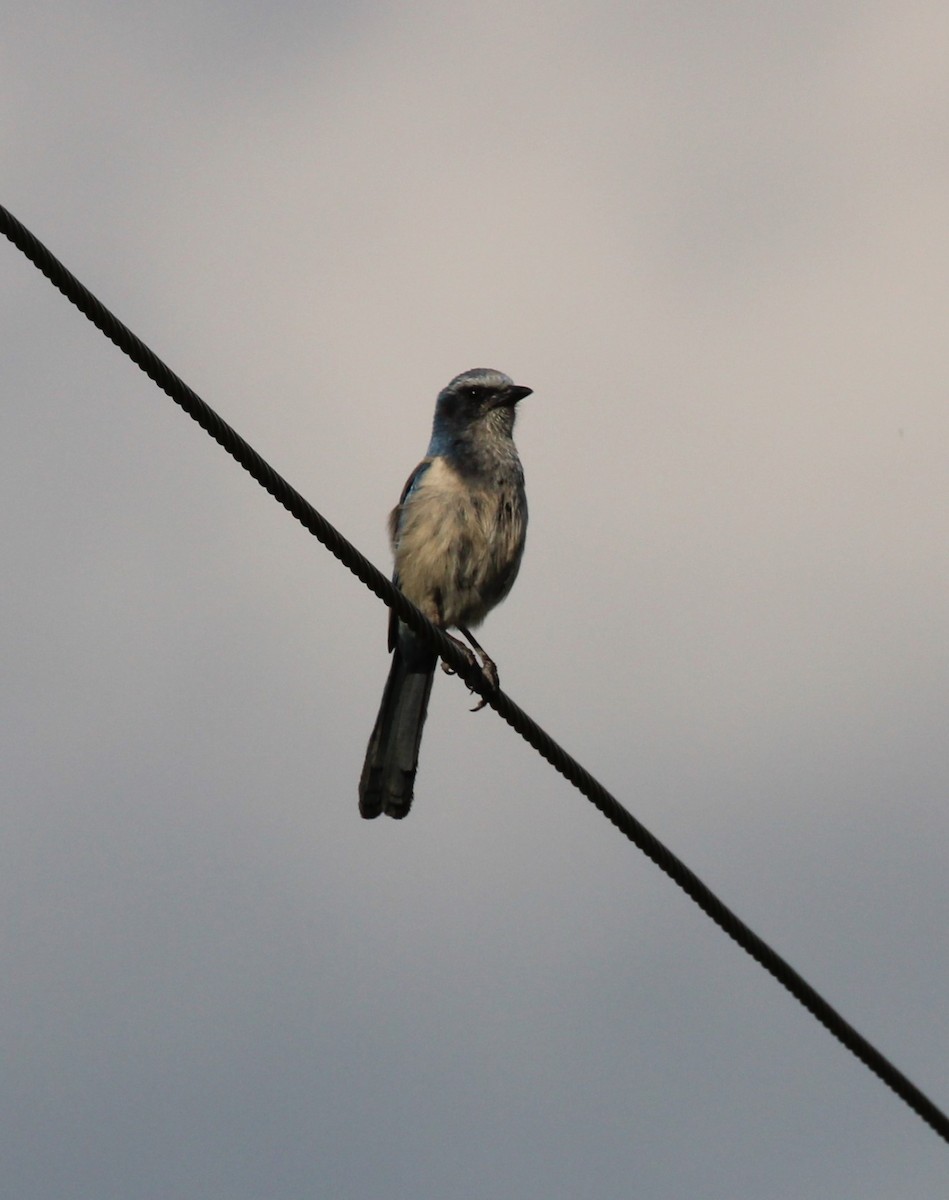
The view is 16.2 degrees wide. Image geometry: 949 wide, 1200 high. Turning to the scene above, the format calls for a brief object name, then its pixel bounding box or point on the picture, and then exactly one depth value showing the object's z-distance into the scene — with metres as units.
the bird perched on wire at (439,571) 17.48
